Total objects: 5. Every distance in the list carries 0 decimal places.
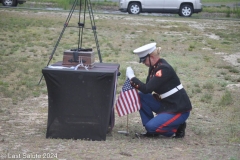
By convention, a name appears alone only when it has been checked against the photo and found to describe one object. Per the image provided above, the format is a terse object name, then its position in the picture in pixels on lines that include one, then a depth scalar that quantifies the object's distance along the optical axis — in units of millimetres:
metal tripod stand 15538
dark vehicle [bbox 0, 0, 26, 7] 50831
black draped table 12371
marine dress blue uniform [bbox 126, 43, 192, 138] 13031
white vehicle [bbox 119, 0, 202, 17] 48540
